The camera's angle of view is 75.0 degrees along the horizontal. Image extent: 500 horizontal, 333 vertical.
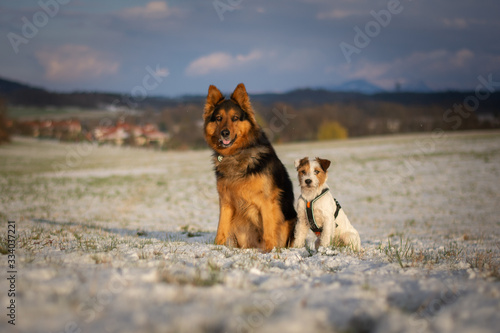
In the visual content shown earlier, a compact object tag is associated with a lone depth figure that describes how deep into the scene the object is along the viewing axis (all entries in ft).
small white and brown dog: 19.13
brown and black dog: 18.83
